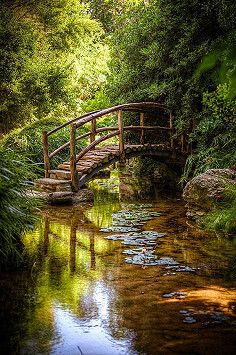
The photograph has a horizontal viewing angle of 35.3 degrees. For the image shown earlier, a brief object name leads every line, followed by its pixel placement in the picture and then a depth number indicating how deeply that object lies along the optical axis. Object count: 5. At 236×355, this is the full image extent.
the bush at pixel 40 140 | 10.37
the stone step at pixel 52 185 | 7.94
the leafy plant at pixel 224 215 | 5.56
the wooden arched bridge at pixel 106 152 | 8.07
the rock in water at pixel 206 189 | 6.41
